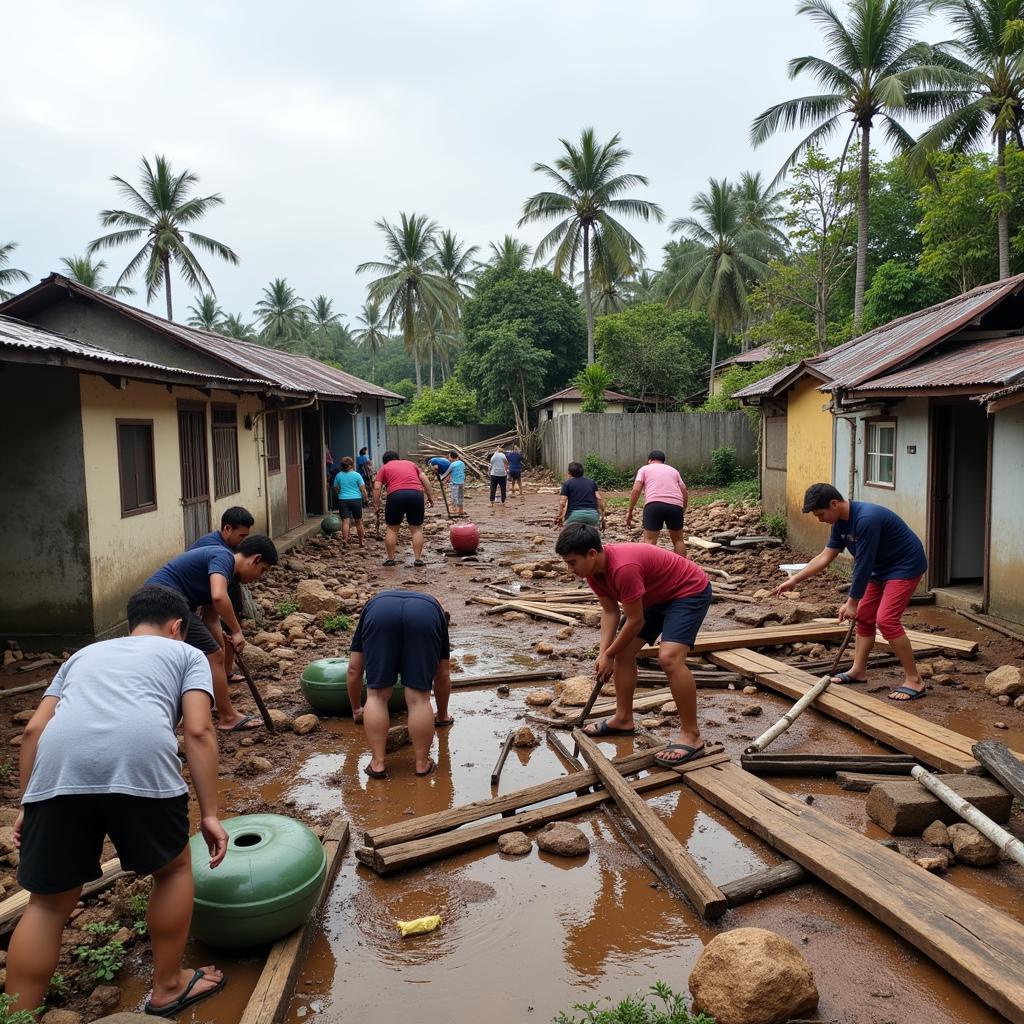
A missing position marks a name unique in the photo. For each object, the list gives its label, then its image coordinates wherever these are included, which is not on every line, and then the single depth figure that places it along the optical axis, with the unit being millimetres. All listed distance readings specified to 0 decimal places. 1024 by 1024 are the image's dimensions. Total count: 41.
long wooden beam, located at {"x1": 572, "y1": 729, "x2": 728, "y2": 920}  3899
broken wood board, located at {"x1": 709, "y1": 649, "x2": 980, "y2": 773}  5344
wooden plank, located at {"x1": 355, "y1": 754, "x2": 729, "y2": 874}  4426
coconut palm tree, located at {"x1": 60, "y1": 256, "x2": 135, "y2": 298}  40375
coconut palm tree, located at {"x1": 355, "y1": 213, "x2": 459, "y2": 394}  40375
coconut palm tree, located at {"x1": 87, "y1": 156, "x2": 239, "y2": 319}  35219
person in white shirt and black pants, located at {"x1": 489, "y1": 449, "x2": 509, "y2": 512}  23109
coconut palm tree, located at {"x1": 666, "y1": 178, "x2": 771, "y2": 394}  36219
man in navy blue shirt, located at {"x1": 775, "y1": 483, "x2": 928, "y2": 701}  6762
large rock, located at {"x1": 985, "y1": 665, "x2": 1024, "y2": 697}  6652
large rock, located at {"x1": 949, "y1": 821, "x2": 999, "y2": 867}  4273
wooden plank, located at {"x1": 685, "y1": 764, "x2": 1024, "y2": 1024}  3221
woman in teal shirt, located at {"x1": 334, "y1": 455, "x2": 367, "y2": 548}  15820
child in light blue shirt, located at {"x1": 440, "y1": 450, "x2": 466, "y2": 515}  20875
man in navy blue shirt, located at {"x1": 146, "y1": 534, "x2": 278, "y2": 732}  5980
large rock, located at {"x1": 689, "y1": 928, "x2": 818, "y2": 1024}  3119
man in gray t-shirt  3025
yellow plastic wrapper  3898
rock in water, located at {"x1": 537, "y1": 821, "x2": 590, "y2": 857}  4578
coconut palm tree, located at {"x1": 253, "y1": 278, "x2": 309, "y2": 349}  55688
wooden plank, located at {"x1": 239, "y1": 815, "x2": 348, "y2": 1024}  3199
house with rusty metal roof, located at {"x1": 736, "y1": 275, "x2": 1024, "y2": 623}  8617
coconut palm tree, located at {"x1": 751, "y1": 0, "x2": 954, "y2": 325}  22031
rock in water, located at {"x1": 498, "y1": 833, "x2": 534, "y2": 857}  4629
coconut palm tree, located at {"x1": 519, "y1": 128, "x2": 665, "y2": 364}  34406
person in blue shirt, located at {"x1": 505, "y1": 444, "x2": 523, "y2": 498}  25109
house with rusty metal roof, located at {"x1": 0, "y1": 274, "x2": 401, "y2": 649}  8133
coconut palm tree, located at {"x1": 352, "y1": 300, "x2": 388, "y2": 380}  67938
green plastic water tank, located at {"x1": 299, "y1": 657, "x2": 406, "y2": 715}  6742
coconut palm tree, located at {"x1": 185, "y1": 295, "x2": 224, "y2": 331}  53781
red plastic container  14742
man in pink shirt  11586
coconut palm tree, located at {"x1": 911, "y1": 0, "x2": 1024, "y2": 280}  21938
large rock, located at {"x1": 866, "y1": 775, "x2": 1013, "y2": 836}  4602
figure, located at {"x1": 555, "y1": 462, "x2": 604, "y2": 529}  12047
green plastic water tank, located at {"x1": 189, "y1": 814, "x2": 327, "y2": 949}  3525
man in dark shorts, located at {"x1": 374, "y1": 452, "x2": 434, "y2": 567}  13281
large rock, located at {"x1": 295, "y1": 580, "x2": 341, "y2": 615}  10398
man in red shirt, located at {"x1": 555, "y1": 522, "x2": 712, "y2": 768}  5328
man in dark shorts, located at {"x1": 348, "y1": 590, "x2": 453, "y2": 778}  5531
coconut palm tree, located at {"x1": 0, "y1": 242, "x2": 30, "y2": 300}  37375
